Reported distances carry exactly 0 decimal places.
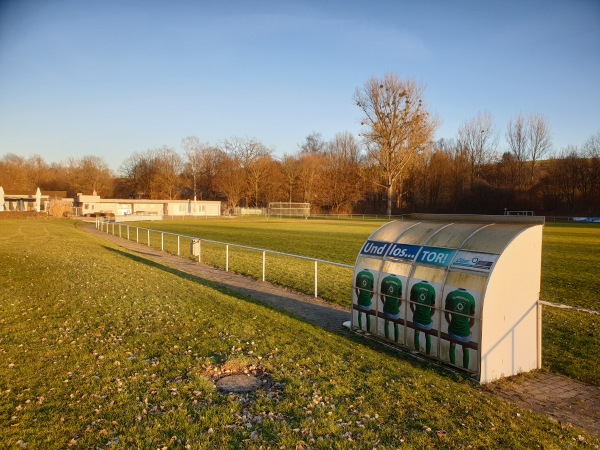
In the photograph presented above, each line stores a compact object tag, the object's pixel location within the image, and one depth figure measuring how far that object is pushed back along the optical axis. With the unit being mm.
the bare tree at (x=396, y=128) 62688
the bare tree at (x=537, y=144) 76312
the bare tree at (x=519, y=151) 75438
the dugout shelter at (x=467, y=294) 6273
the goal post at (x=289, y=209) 81562
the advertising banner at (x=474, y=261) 6285
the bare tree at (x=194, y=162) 101688
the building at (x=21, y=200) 84562
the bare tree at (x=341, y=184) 90688
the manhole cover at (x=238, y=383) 5766
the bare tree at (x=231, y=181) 95344
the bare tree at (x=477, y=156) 78562
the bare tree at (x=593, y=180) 66312
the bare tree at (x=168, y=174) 98312
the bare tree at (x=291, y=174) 91812
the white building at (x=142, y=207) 77500
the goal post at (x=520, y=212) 66588
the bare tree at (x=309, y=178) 90062
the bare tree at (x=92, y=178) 95438
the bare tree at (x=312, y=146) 111562
